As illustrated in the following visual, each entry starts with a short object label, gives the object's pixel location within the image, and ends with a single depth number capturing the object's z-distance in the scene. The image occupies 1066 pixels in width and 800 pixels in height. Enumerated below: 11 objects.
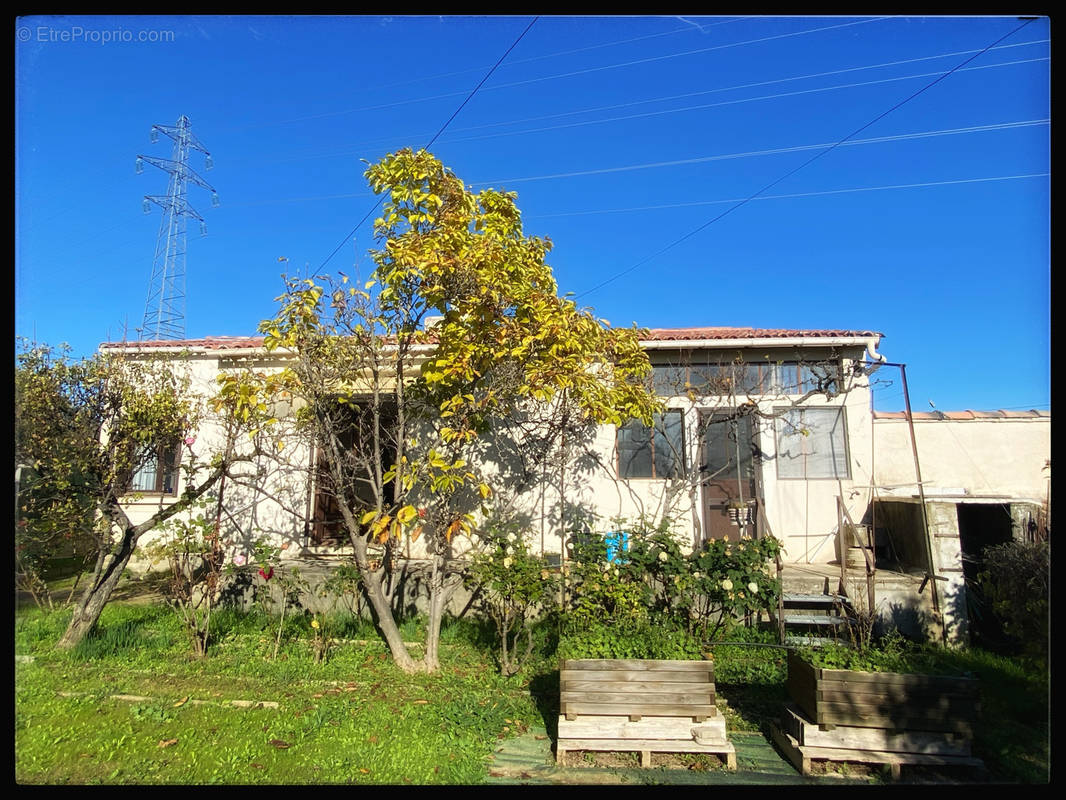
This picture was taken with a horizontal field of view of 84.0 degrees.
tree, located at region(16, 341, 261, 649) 5.83
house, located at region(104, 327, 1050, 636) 8.75
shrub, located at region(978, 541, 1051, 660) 3.71
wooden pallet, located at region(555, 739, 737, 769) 4.11
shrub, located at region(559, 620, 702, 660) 4.47
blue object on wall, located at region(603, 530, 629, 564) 6.16
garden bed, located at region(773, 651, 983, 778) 4.04
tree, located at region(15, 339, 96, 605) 5.67
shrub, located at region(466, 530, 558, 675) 5.90
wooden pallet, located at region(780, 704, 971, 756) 4.04
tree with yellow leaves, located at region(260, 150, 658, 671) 5.57
